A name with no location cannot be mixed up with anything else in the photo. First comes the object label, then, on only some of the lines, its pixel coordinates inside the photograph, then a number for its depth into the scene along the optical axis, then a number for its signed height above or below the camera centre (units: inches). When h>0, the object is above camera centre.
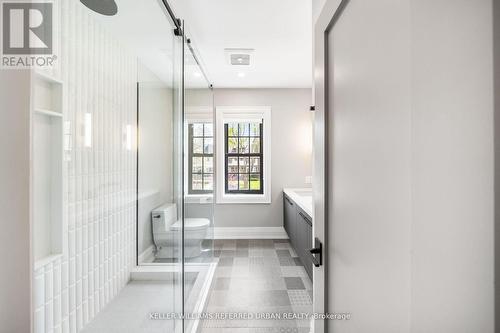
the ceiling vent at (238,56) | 109.3 +49.2
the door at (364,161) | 22.0 +0.6
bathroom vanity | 98.1 -25.0
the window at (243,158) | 173.2 +6.0
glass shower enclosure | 59.8 -5.2
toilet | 65.7 -18.9
